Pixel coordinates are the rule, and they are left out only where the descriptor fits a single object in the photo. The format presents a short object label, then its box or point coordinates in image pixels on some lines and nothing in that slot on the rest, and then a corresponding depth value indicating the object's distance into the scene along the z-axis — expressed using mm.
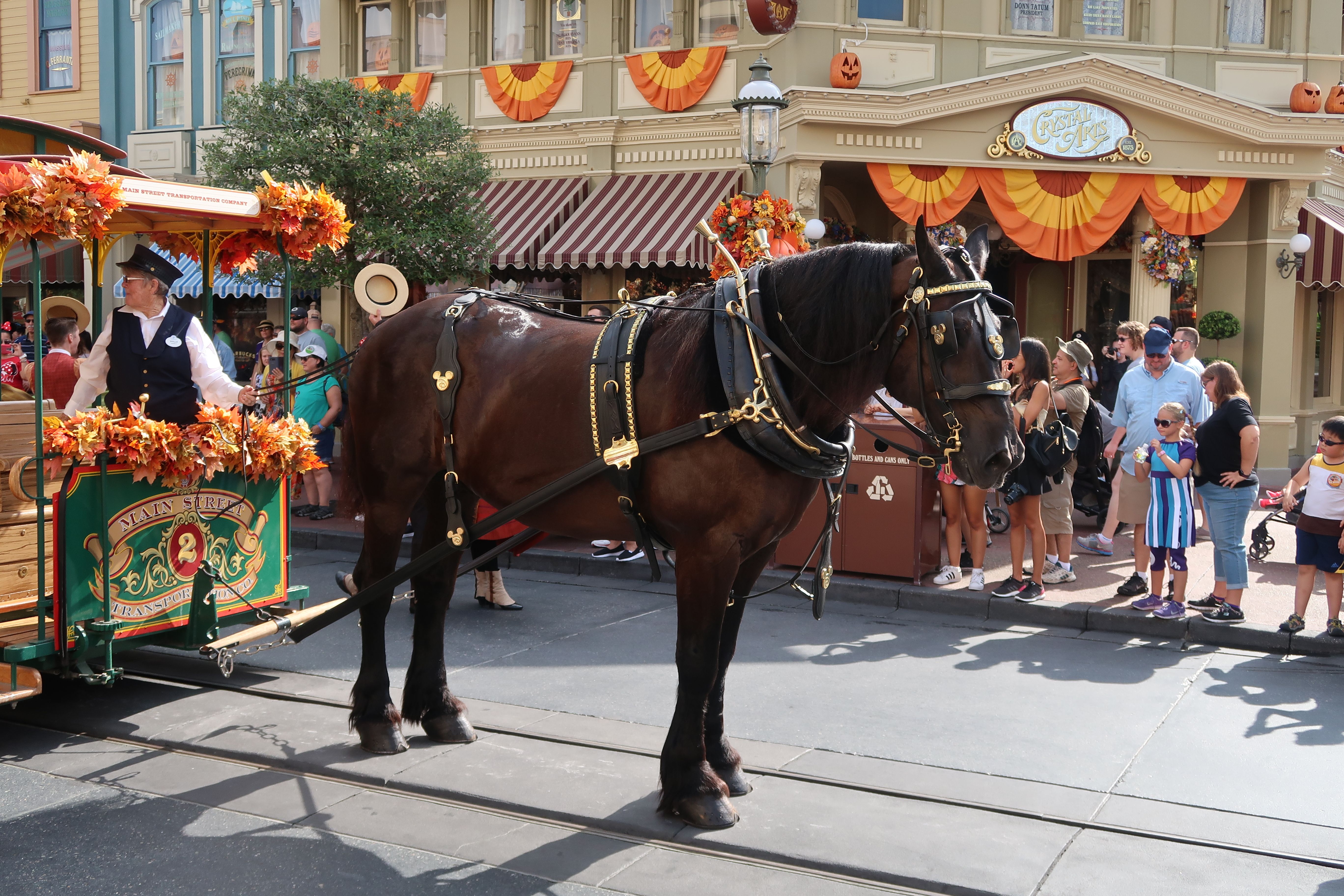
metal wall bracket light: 15062
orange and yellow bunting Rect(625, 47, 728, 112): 15844
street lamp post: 10297
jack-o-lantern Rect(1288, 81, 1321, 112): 15055
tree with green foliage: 12797
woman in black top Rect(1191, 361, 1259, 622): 7824
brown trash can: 9055
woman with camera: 8562
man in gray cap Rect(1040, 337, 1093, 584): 9148
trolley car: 5410
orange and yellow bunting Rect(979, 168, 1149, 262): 14922
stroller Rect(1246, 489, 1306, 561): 9648
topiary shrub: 15273
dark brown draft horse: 4258
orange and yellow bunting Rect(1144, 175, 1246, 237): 15070
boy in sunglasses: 7227
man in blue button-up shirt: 9562
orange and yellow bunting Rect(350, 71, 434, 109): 17891
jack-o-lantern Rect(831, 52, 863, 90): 14328
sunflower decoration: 10219
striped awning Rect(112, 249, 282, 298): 18109
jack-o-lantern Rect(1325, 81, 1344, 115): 15109
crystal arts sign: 14797
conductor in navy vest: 5664
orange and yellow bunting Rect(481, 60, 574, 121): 17000
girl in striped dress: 7973
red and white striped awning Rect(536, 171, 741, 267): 15008
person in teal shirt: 11688
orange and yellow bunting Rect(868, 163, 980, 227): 14789
